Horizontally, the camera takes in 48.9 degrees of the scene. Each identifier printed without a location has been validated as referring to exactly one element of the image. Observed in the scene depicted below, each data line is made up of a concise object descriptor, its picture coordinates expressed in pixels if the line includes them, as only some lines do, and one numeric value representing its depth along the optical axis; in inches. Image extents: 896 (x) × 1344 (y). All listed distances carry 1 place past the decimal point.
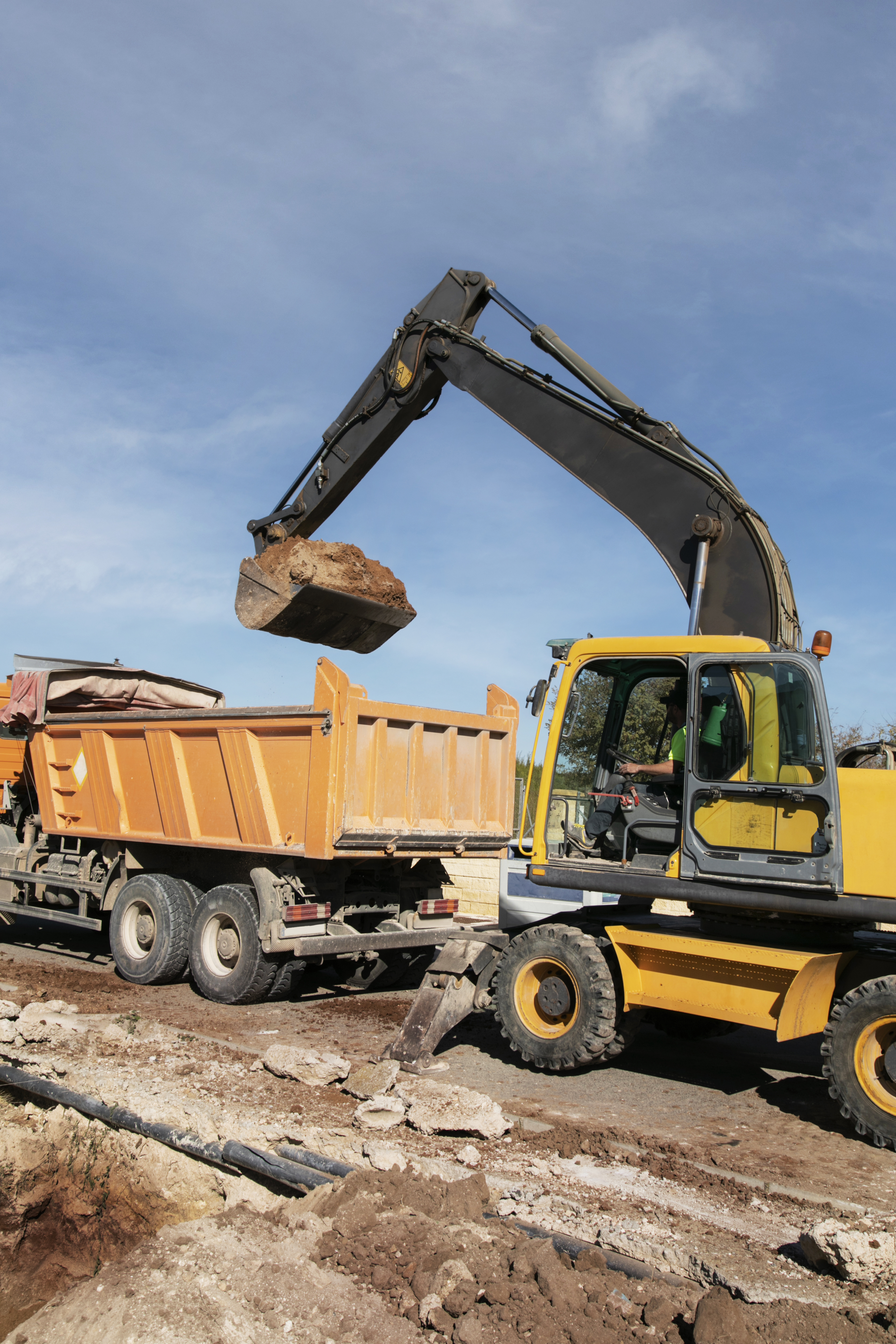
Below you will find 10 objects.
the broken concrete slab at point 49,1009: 284.8
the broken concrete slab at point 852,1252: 140.0
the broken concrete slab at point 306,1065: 238.7
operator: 240.4
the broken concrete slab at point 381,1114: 209.3
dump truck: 307.4
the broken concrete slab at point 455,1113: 203.2
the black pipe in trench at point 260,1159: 143.3
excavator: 214.8
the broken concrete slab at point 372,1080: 230.5
